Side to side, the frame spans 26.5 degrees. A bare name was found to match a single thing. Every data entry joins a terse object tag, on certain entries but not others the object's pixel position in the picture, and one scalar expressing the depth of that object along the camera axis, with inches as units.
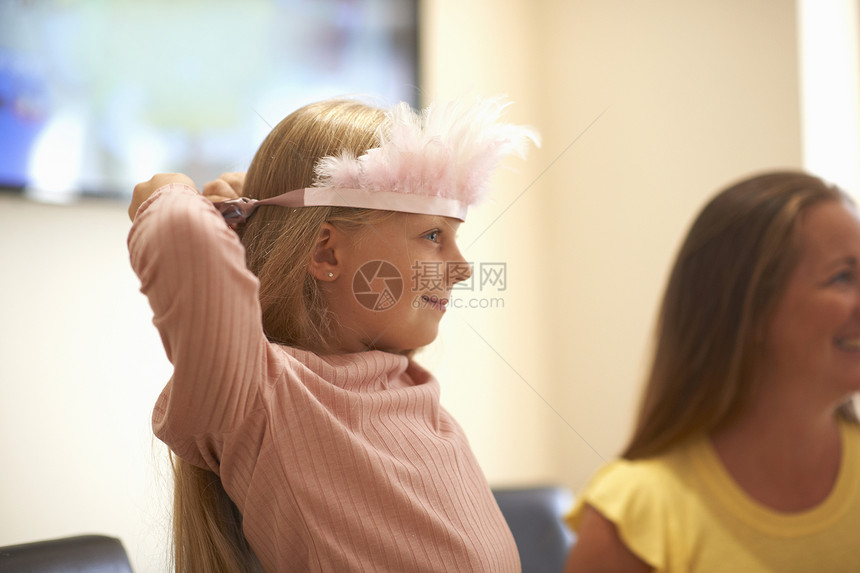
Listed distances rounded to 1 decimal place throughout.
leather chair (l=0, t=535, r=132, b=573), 59.7
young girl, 55.0
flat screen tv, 75.0
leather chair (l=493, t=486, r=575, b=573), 71.5
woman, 49.4
